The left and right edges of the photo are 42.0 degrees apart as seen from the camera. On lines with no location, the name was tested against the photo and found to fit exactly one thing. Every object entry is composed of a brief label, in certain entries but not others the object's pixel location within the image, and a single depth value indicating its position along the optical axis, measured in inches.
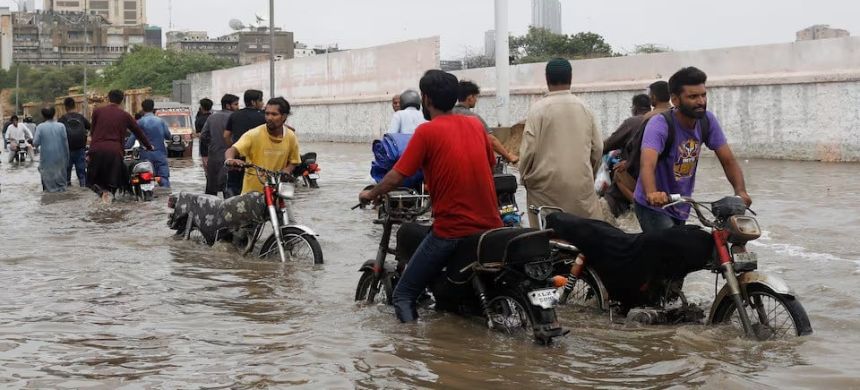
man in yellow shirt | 380.2
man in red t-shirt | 234.2
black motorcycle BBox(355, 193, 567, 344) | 226.5
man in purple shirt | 251.1
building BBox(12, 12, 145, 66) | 5900.6
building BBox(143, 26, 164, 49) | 5999.0
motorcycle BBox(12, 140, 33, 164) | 1261.1
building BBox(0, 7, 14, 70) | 5639.8
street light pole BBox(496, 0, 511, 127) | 835.4
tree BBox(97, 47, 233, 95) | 3435.0
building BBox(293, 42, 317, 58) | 4594.0
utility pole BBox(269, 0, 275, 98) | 1382.0
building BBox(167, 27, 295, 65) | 4370.1
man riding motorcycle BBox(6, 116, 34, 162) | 1243.7
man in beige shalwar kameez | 284.5
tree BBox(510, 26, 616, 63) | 2306.8
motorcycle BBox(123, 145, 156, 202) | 631.2
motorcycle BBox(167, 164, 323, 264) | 362.9
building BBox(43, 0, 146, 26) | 7810.0
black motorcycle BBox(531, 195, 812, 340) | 227.5
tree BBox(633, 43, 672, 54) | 2091.5
